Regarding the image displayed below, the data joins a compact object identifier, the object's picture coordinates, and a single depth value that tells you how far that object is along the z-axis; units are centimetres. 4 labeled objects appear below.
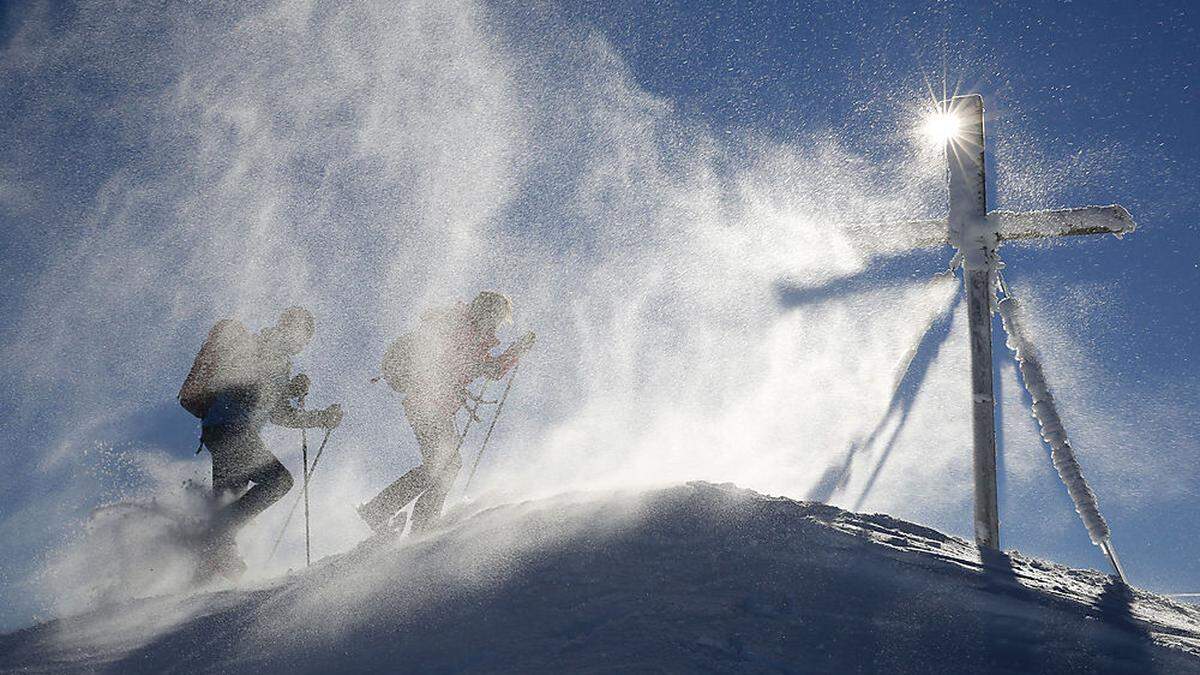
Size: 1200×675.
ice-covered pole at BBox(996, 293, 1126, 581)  1105
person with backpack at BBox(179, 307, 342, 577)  1047
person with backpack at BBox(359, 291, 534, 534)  1120
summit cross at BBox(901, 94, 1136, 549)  1172
